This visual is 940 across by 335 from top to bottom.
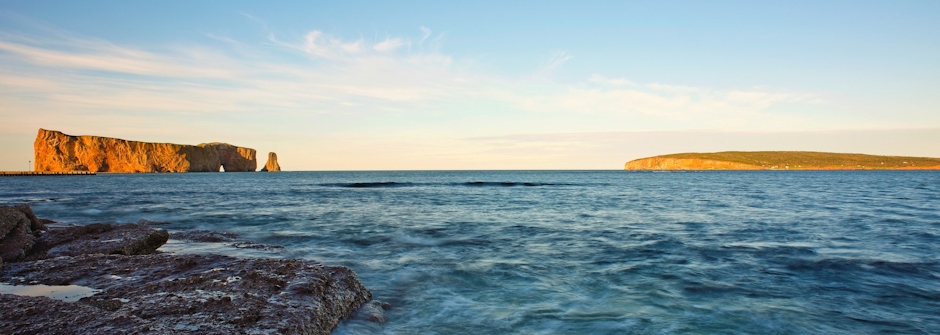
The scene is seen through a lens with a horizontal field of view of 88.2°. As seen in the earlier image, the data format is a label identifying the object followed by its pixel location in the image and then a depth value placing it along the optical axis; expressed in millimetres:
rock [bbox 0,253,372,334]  4367
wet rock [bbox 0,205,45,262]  8359
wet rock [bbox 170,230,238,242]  12203
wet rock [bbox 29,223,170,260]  8766
